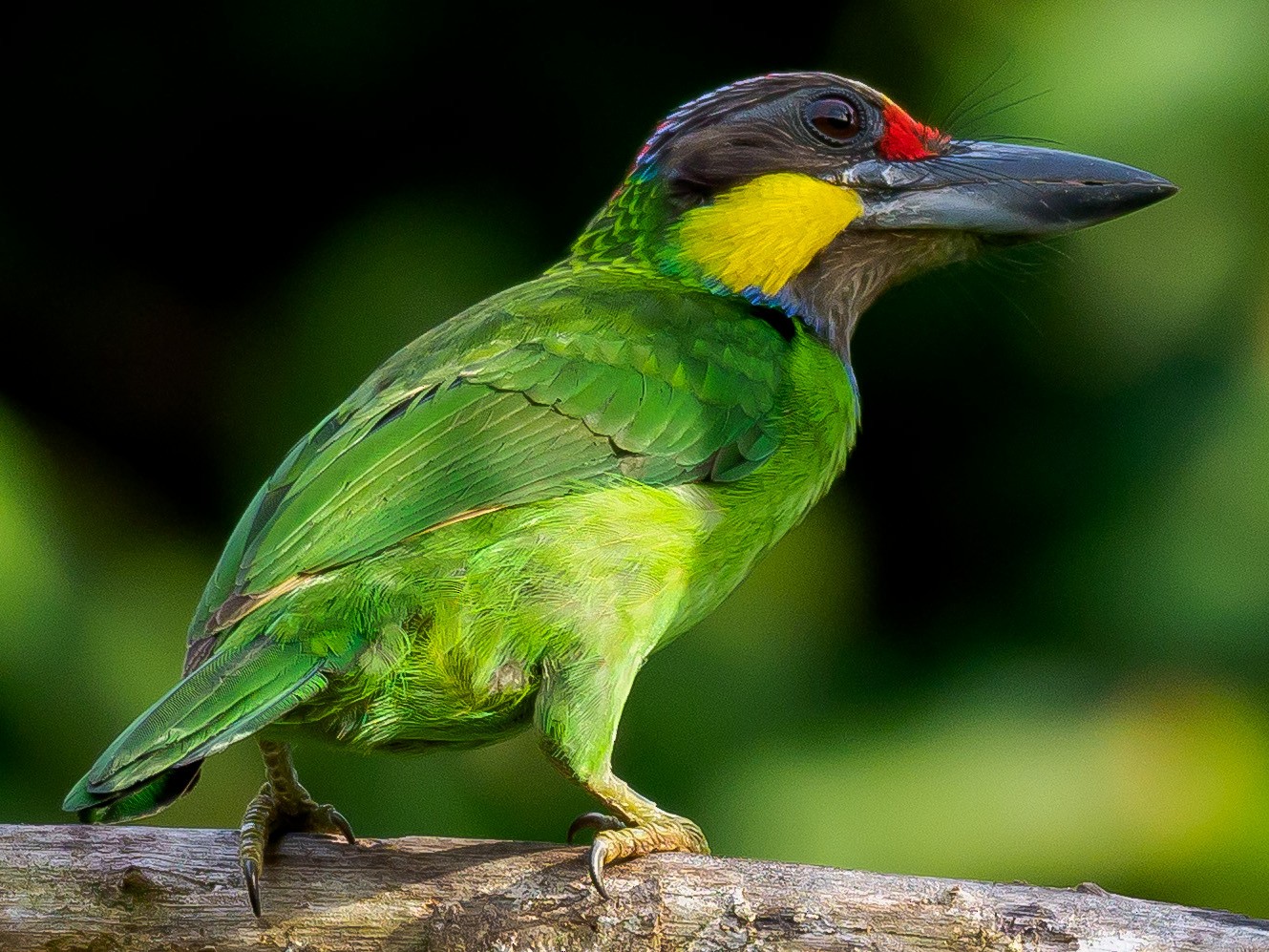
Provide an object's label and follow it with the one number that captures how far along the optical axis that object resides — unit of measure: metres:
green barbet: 5.14
